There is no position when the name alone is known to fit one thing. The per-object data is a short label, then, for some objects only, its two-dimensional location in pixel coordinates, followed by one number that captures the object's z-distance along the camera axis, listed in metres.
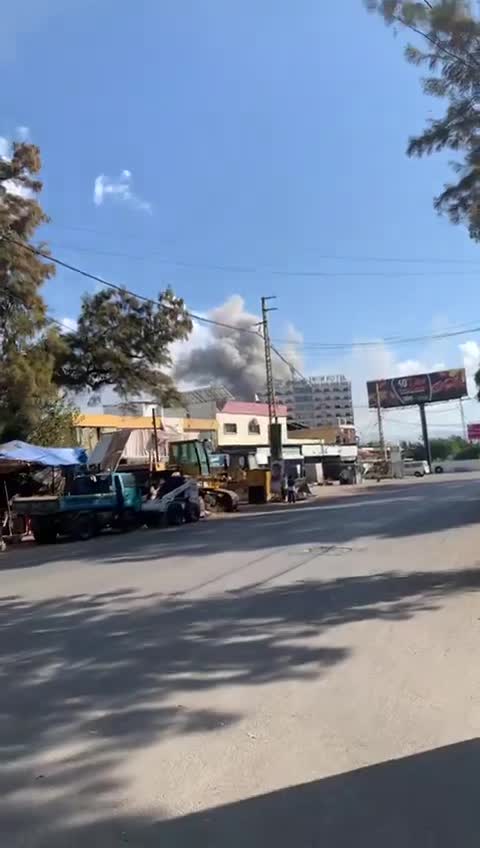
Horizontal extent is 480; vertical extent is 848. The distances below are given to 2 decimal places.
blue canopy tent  22.75
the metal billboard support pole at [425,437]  93.56
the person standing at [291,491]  36.78
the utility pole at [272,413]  38.44
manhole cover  14.08
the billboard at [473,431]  108.38
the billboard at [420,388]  94.12
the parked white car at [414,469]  74.94
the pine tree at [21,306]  26.30
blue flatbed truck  22.19
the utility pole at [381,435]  81.19
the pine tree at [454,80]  9.17
